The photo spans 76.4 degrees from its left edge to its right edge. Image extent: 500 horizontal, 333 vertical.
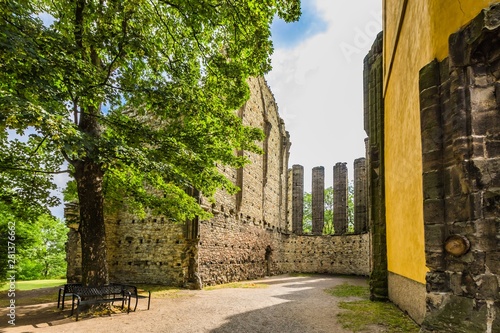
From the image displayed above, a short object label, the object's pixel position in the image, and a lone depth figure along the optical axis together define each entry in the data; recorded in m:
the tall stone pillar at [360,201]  22.78
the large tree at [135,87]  5.18
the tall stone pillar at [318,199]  25.45
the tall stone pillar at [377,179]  9.71
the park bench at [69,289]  7.41
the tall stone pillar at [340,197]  24.58
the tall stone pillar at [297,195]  26.64
